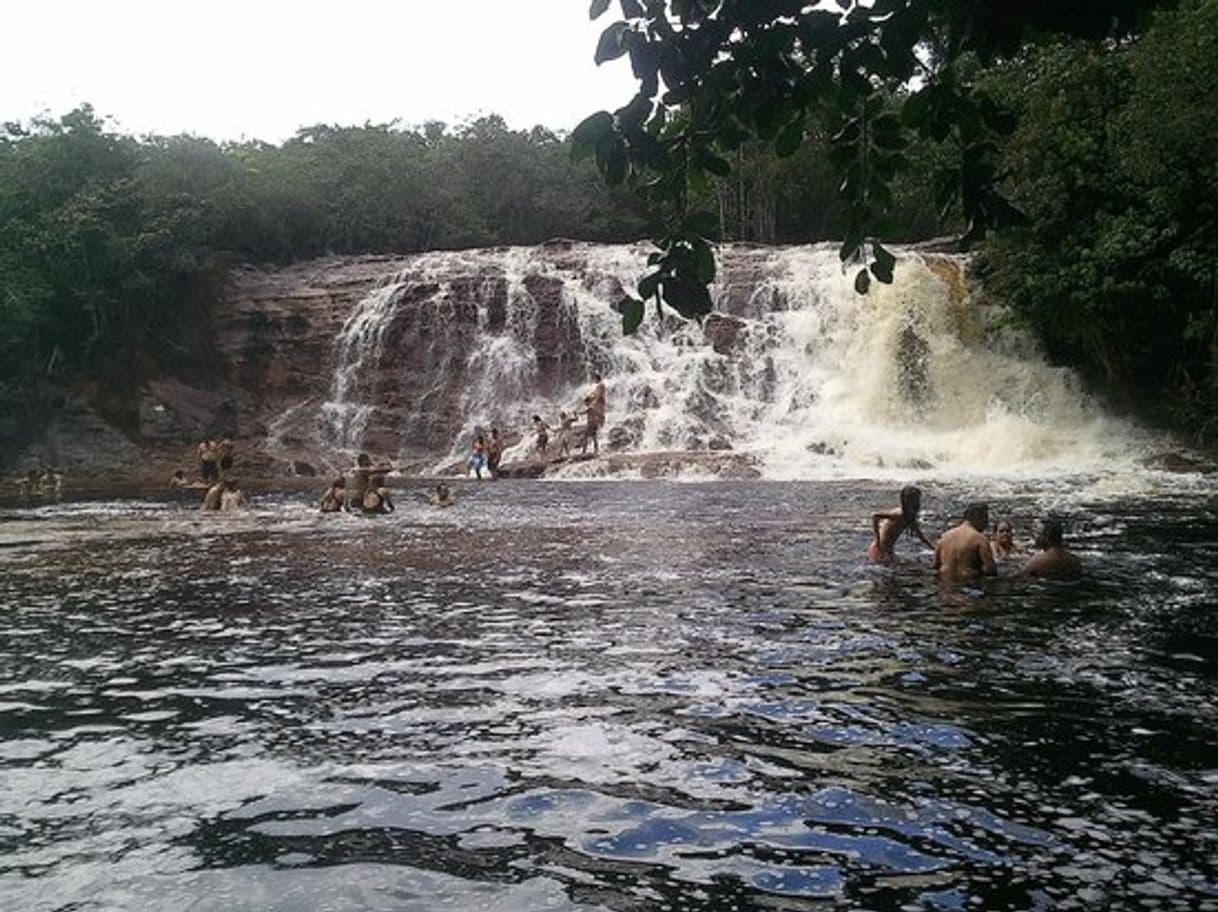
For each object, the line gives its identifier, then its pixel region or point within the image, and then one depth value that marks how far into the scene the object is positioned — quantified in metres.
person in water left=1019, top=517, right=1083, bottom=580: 10.20
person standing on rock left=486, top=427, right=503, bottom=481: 26.84
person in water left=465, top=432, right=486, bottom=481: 26.83
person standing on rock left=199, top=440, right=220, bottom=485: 25.33
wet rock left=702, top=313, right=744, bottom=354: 29.17
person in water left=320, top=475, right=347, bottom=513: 18.78
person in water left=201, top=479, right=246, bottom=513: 19.28
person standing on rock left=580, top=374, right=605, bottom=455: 27.30
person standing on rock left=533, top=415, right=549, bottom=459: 27.53
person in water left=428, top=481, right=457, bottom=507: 19.27
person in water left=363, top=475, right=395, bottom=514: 18.33
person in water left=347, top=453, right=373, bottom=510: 18.56
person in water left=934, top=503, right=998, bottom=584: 10.22
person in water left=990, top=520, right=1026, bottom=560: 11.79
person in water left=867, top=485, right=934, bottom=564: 11.08
